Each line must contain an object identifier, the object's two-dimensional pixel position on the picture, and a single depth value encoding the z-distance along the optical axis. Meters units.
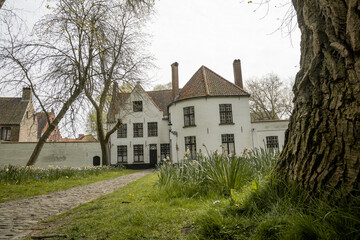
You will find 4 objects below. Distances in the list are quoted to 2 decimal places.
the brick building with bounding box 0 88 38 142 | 28.27
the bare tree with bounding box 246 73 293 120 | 28.09
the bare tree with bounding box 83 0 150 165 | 13.05
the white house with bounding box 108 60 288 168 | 18.89
